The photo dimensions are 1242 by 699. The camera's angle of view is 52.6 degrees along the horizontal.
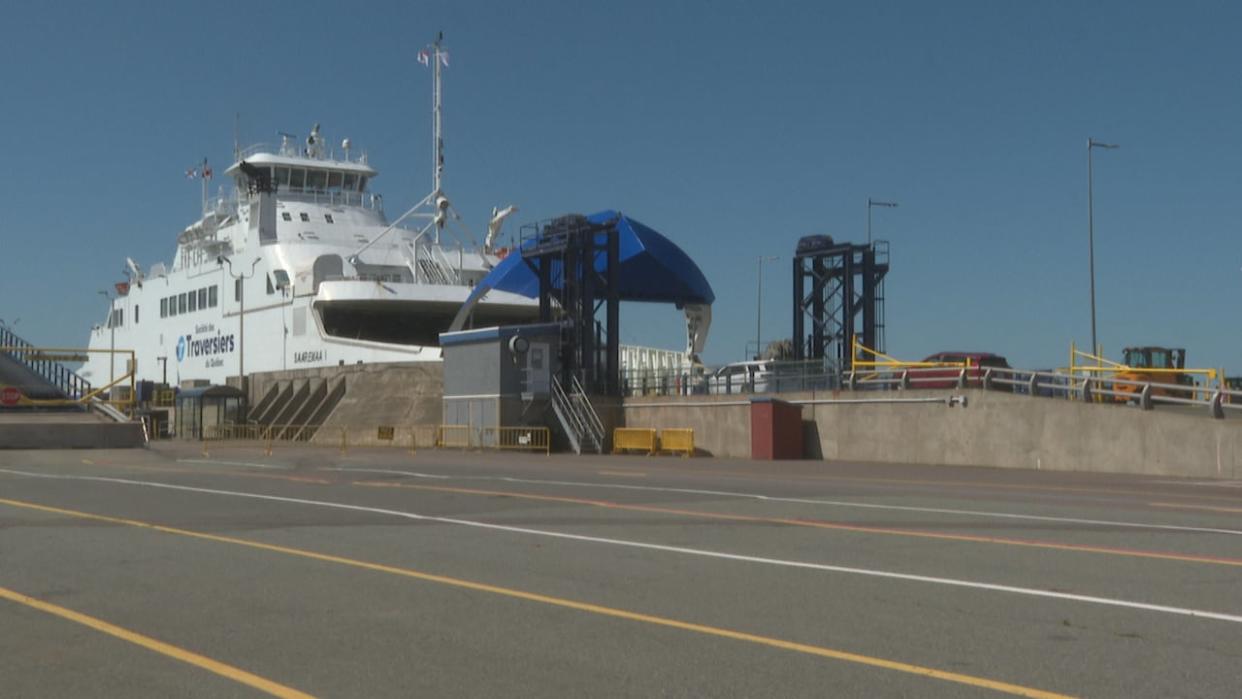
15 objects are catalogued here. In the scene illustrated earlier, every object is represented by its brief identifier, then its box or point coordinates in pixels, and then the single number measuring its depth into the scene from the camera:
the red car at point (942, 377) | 29.00
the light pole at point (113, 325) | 72.25
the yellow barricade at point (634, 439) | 35.81
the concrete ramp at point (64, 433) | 35.97
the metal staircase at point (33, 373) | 42.78
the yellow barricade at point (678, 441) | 34.56
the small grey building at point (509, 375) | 38.28
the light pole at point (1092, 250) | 35.78
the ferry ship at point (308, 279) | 50.06
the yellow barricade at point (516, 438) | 37.56
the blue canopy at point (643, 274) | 40.41
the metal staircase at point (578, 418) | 37.31
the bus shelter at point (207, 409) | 53.12
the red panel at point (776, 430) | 31.69
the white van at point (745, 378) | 34.74
